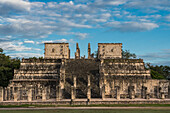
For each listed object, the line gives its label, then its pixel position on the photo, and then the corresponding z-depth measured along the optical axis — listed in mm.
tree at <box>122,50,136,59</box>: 68175
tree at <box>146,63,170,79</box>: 62612
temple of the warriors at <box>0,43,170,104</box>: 32062
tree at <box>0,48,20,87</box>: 38944
